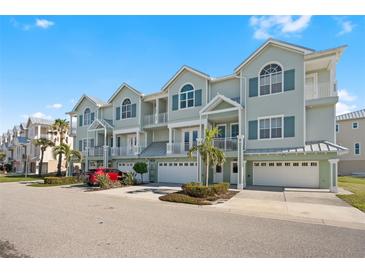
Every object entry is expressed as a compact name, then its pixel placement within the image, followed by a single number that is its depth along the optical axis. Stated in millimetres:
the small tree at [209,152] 15406
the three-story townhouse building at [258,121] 17109
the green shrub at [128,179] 21312
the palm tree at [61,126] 33250
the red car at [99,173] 20566
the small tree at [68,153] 28156
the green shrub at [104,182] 19406
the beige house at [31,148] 42531
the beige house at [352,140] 34188
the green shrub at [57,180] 23672
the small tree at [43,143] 34781
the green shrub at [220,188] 14431
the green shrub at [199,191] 13875
